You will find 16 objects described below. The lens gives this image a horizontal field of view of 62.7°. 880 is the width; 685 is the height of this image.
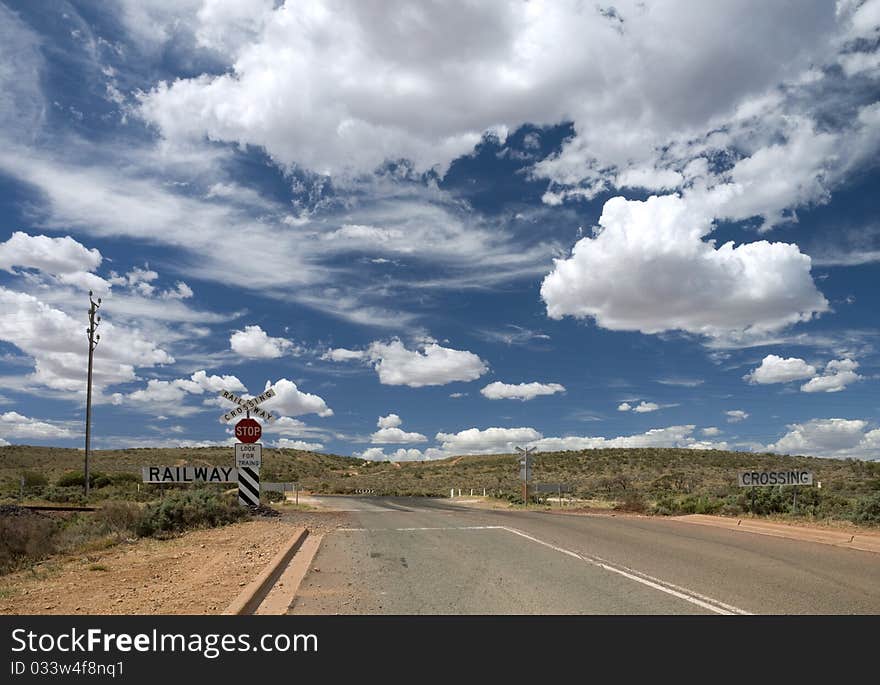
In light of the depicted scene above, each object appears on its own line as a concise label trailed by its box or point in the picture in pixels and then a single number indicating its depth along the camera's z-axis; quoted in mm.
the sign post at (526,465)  37819
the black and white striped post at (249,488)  20359
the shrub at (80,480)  48844
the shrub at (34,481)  45775
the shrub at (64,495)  36781
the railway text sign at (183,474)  20875
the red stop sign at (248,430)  19766
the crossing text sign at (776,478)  20469
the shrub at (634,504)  28531
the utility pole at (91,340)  42281
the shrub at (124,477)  49872
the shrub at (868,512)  17781
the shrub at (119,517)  17469
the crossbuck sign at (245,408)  19891
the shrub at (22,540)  15203
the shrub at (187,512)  17516
